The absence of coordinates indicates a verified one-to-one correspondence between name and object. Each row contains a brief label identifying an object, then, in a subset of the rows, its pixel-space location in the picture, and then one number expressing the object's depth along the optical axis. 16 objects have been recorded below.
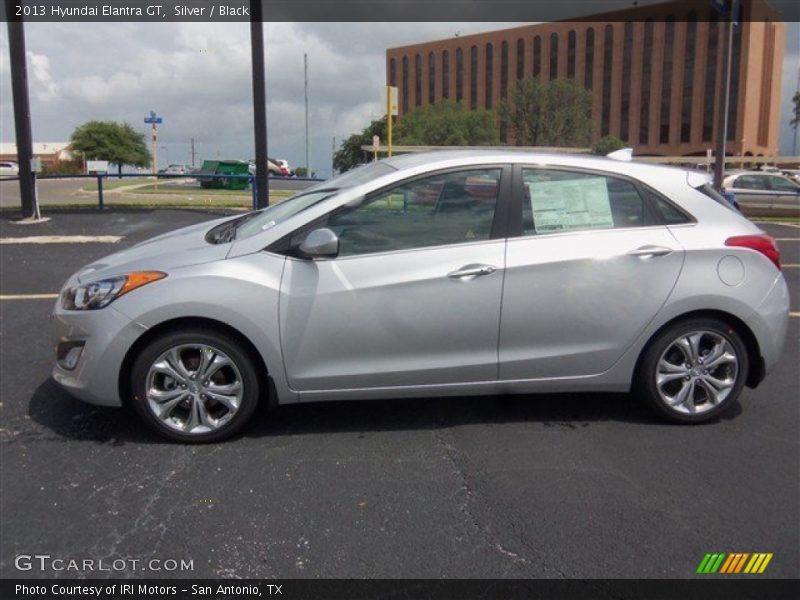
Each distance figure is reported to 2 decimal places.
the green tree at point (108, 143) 56.28
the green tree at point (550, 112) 49.47
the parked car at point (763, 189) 23.59
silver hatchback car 4.11
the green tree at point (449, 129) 52.72
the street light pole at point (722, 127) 21.84
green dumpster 27.58
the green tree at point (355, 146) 64.94
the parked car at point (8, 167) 49.07
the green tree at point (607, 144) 45.89
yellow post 16.23
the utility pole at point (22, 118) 14.87
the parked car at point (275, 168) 52.03
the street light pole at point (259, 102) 14.44
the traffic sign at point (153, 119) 28.64
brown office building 64.62
